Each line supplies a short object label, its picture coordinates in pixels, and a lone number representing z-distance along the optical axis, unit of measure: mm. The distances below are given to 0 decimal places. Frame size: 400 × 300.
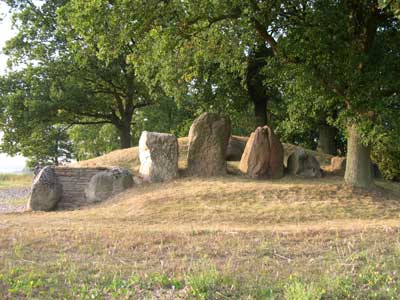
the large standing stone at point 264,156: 14117
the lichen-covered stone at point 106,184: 13570
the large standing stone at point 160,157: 13937
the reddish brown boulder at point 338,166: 15922
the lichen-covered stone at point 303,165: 14883
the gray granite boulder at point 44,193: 12875
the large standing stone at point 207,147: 14328
